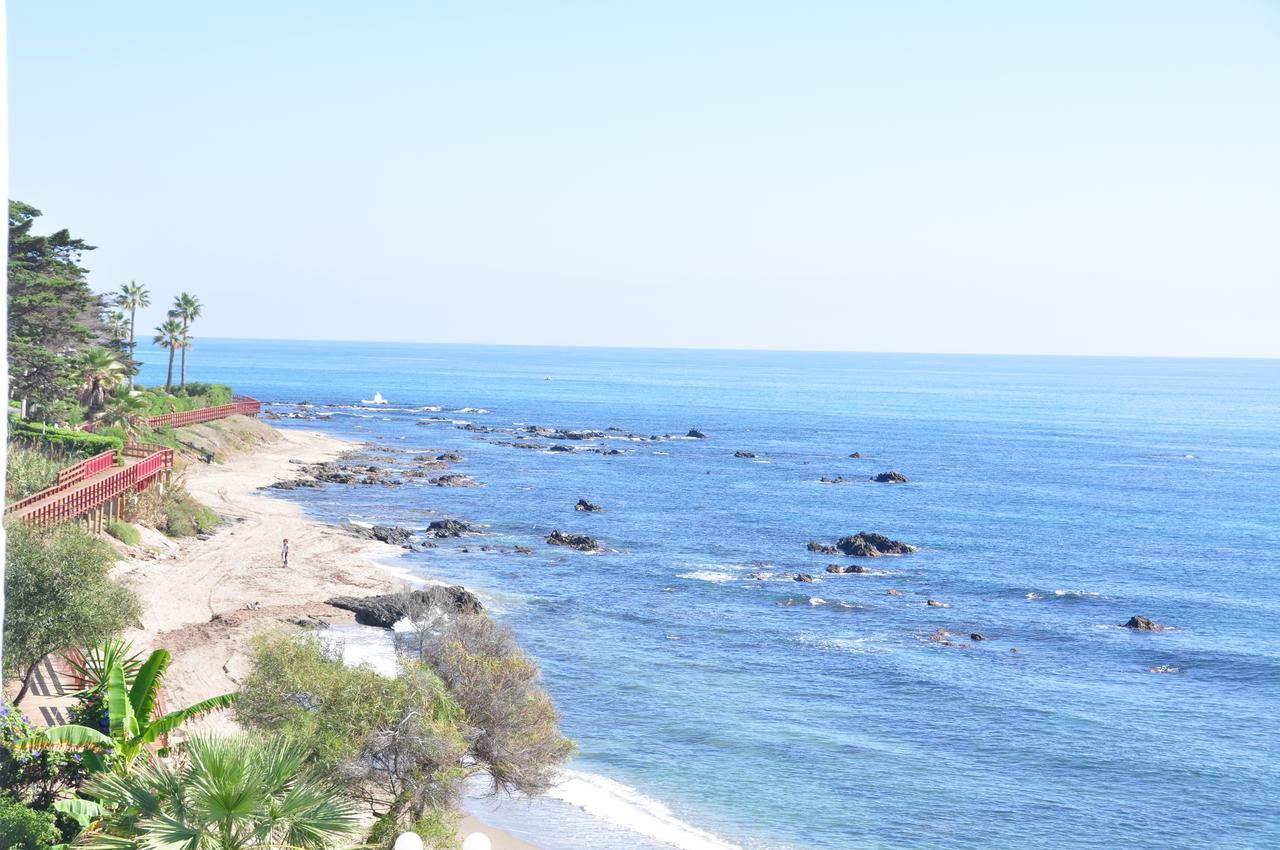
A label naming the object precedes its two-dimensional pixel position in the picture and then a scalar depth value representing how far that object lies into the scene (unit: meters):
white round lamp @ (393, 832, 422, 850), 11.77
